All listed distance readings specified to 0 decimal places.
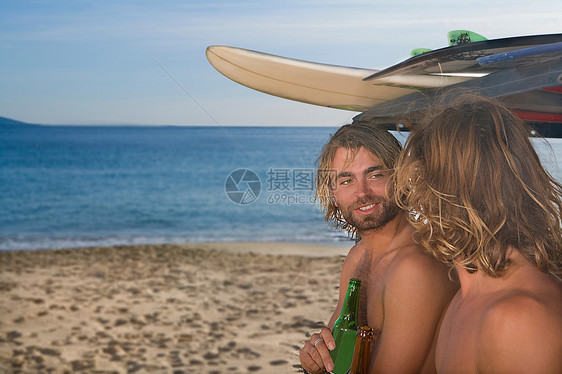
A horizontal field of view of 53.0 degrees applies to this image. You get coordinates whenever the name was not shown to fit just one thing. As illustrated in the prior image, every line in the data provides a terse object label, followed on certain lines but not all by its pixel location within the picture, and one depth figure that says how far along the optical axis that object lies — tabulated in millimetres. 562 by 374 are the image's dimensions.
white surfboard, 1797
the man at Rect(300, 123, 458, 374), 1360
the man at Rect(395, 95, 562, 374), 907
